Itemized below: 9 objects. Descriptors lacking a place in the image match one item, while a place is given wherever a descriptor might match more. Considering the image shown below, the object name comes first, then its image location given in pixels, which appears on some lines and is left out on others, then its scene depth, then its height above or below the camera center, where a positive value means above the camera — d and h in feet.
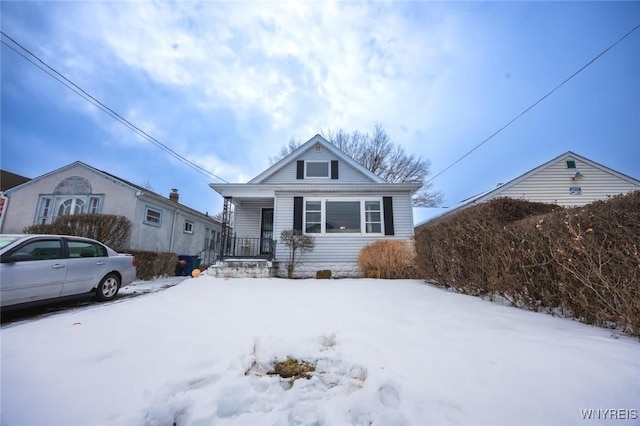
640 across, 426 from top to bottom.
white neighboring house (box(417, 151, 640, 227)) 37.29 +11.90
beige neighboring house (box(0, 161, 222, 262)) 37.42 +8.50
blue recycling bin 38.61 -1.68
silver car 12.60 -0.99
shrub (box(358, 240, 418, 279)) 23.12 -0.45
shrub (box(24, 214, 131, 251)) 30.71 +3.35
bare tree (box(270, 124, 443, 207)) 69.10 +29.25
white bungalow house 30.25 +5.21
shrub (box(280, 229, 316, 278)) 28.76 +1.56
